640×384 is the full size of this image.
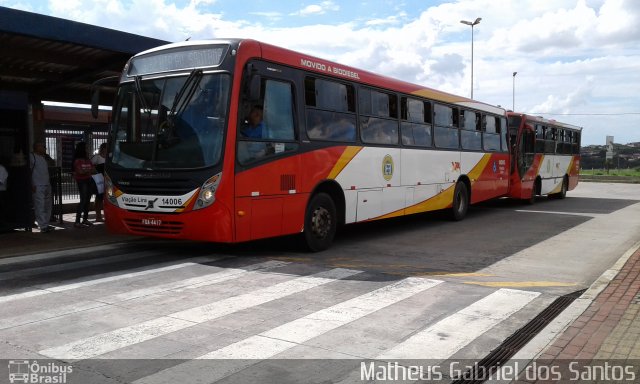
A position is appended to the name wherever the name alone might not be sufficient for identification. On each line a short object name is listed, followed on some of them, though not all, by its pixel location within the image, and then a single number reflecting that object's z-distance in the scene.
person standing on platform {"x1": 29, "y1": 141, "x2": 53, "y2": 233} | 11.41
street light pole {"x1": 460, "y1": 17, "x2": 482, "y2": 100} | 39.72
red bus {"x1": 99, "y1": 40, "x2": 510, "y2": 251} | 7.96
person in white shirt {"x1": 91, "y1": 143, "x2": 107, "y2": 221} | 12.99
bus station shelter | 9.74
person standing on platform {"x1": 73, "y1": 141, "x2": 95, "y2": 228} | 12.27
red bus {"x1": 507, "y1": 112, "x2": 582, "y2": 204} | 19.41
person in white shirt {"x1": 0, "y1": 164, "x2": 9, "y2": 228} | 10.88
